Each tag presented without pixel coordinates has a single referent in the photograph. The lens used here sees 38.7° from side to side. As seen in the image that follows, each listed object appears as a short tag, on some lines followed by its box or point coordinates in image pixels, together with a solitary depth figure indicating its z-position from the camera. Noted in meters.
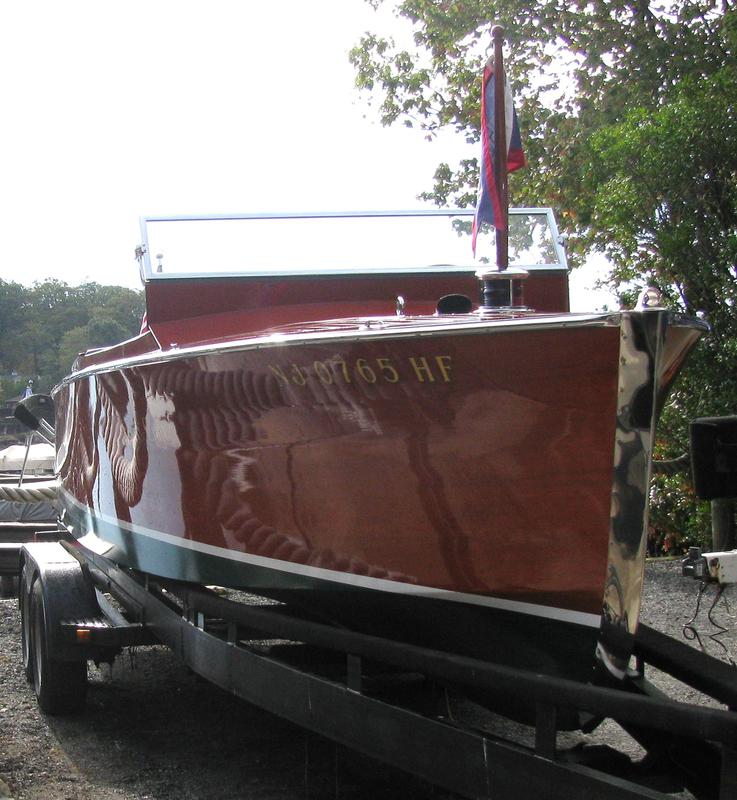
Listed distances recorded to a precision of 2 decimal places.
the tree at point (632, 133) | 8.69
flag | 3.97
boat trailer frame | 2.80
